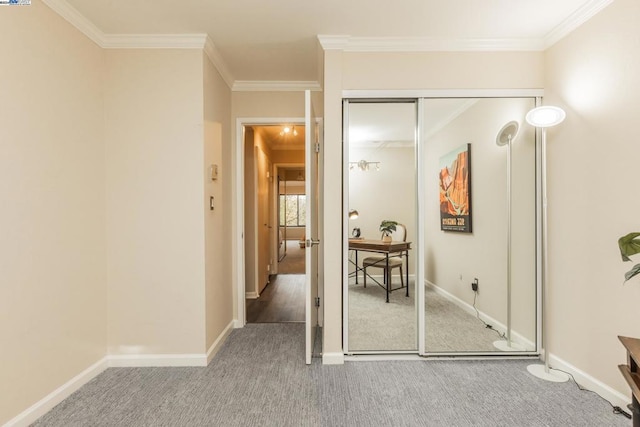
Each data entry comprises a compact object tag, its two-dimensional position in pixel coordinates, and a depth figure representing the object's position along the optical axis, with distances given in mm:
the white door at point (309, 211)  2314
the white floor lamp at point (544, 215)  2088
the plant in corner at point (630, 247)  1273
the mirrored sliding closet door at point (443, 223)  2506
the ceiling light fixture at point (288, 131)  4595
